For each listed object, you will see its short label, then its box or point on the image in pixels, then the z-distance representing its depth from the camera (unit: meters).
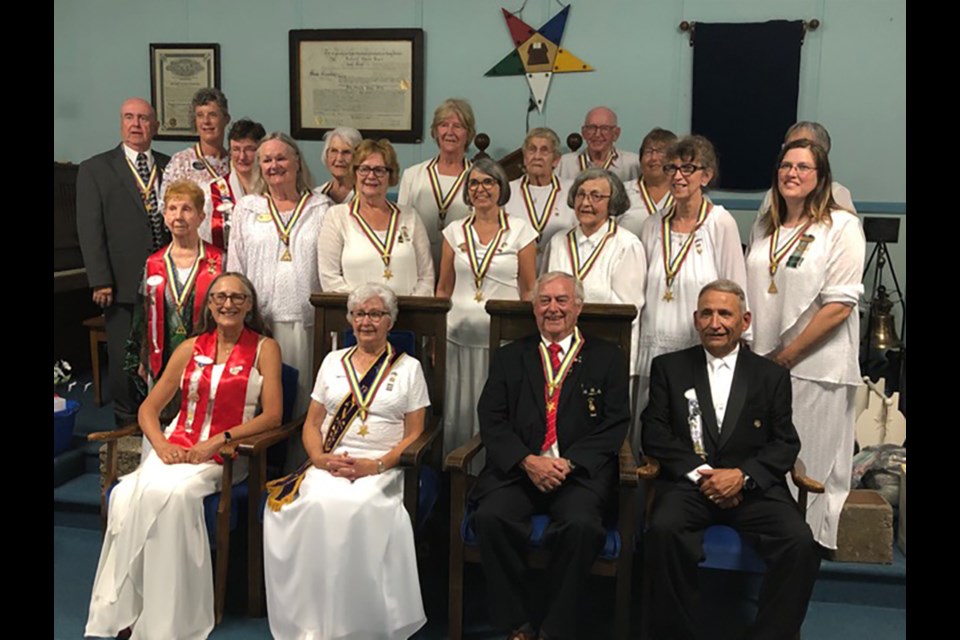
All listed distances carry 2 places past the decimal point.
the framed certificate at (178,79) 6.86
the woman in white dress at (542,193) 4.24
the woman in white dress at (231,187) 4.12
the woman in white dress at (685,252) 3.54
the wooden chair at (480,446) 3.04
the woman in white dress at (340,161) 4.07
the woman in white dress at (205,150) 4.22
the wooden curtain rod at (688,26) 6.05
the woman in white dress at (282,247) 3.86
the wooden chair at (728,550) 2.99
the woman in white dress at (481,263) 3.77
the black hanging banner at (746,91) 5.95
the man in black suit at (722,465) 2.95
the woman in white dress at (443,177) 4.18
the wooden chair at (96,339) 5.20
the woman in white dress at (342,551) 3.08
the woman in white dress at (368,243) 3.80
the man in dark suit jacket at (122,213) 4.34
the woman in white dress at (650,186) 4.25
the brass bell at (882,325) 5.66
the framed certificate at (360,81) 6.50
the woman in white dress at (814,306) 3.45
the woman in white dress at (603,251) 3.65
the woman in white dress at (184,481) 3.18
